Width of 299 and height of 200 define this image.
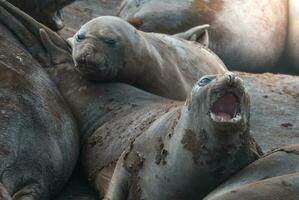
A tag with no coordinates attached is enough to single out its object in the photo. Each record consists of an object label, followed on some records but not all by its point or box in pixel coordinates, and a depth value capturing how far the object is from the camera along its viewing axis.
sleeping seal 11.14
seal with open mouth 7.97
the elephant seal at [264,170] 7.90
